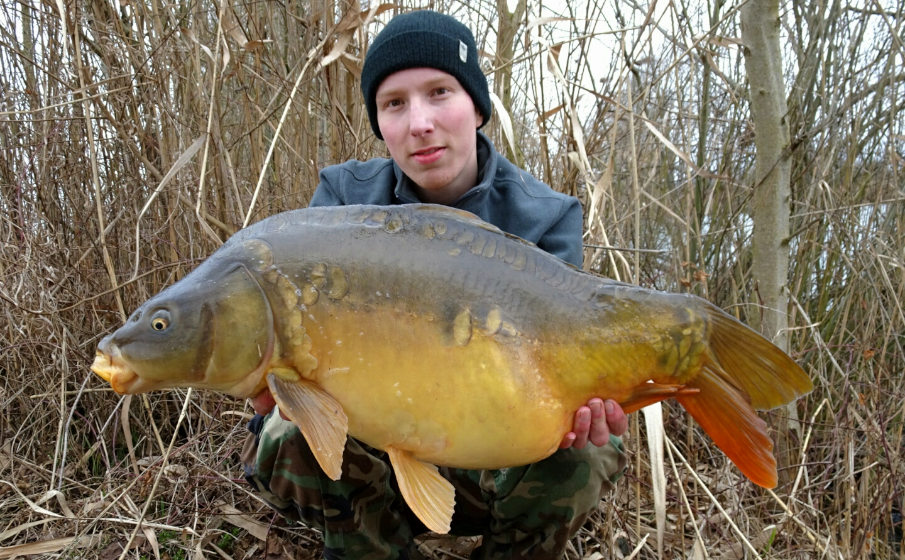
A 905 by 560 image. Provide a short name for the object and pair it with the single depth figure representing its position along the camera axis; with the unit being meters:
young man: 1.50
